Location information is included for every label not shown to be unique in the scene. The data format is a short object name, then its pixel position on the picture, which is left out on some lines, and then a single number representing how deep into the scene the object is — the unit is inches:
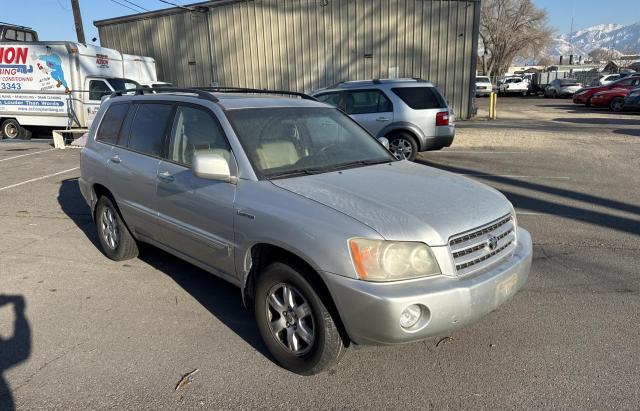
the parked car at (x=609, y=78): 1360.2
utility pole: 809.4
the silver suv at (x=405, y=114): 386.0
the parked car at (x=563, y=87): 1405.0
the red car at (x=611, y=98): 866.8
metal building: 754.2
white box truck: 550.0
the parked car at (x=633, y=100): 807.7
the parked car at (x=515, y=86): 1712.6
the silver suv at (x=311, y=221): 101.7
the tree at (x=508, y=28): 2413.9
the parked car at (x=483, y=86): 1575.4
